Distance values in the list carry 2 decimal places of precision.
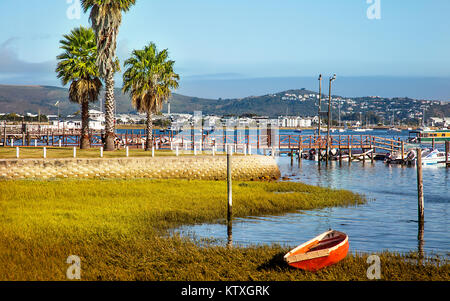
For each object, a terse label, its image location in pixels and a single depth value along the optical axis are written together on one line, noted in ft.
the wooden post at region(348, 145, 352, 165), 226.87
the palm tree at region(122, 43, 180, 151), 168.66
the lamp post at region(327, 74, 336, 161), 225.21
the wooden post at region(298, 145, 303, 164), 222.15
